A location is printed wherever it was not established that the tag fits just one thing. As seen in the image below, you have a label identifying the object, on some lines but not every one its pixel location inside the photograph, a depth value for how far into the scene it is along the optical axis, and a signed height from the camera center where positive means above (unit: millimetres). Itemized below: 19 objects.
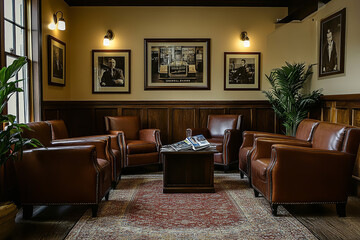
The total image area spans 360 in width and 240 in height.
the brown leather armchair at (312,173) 3219 -660
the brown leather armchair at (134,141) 5223 -614
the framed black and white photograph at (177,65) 6469 +798
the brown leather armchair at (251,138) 4113 -430
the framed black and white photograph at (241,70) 6500 +699
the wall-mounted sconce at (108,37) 6262 +1316
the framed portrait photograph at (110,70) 6461 +685
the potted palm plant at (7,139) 2670 -299
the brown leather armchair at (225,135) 5355 -513
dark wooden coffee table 4188 -871
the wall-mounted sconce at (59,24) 5133 +1257
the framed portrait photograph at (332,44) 4703 +948
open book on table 4230 -486
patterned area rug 2861 -1121
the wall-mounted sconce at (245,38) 6363 +1312
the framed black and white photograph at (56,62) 5167 +723
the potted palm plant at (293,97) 5471 +153
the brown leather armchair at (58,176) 3188 -699
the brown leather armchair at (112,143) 4250 -562
